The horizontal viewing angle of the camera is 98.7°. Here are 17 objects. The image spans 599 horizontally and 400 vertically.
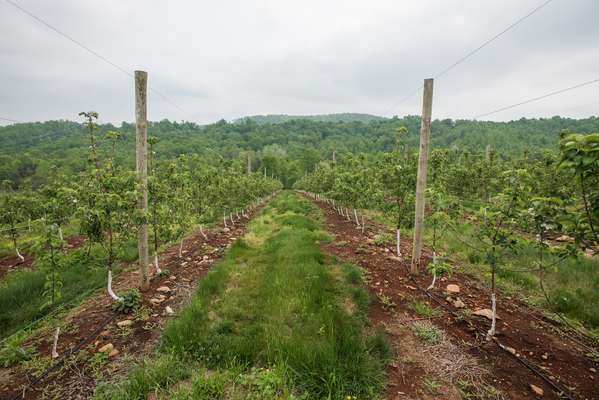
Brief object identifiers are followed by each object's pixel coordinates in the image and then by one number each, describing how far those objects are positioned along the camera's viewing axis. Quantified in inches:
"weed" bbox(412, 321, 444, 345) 180.2
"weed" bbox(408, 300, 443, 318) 211.9
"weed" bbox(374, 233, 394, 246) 388.0
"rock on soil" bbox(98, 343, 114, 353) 175.4
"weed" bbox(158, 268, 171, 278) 304.0
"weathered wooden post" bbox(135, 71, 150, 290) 249.1
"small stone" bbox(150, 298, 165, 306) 243.0
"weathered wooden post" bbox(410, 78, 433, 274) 255.1
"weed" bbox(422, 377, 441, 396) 137.9
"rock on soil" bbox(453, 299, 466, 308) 222.4
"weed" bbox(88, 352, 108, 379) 155.0
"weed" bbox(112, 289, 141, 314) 225.9
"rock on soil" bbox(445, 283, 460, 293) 248.4
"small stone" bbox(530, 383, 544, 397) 135.9
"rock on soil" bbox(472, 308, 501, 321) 202.4
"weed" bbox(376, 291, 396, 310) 225.9
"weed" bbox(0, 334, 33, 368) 165.1
